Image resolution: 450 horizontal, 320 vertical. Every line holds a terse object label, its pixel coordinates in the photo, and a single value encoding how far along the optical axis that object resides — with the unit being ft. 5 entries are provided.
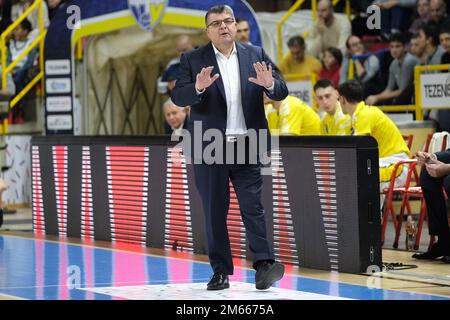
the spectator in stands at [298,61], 54.90
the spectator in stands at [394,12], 55.21
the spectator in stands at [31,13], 63.10
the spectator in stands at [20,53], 60.90
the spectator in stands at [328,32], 57.11
